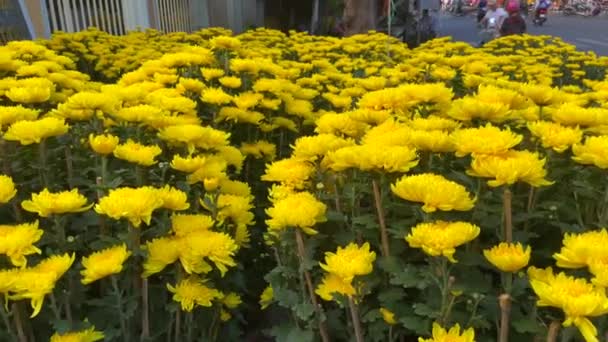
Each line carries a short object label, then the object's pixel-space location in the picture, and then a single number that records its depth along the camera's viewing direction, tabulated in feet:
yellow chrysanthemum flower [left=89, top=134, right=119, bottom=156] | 5.53
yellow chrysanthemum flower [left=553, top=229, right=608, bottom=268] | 3.60
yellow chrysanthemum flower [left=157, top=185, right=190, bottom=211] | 5.00
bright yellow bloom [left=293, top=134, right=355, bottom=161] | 5.39
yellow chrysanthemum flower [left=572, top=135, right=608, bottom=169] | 4.31
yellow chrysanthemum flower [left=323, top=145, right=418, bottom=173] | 4.43
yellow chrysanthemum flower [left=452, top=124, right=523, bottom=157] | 4.32
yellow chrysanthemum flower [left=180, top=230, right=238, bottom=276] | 4.88
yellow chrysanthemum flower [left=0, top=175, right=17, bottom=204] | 4.83
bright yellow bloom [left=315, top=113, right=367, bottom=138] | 6.12
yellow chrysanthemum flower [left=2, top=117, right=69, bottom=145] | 5.32
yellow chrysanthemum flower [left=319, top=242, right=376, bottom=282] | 4.25
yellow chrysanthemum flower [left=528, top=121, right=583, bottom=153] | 4.74
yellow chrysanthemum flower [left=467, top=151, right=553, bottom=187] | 4.08
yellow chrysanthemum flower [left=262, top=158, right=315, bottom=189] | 5.57
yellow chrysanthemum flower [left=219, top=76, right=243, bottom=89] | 8.58
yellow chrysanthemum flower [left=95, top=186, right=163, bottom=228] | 4.58
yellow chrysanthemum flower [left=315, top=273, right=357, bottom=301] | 4.47
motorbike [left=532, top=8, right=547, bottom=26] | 85.77
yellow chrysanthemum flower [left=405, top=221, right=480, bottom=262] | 3.83
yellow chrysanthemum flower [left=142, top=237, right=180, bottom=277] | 4.88
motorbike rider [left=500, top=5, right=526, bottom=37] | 33.99
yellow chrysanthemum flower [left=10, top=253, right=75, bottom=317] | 4.27
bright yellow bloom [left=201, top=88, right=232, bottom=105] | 7.75
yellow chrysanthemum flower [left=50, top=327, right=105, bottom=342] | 4.70
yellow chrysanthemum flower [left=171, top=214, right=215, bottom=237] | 5.17
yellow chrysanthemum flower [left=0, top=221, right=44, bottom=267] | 4.43
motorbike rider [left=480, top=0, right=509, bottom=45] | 44.98
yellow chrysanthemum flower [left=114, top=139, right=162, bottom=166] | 5.44
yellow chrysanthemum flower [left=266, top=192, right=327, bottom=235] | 4.59
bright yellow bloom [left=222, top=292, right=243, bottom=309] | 5.99
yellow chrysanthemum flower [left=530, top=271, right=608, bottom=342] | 3.26
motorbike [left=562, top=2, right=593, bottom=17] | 109.60
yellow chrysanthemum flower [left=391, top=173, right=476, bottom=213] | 4.08
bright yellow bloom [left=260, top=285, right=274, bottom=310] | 5.76
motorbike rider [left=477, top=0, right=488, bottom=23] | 91.27
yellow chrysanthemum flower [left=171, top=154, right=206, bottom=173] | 5.69
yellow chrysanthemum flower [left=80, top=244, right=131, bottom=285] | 4.67
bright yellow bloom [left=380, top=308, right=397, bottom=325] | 4.56
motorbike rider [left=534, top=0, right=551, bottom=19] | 85.87
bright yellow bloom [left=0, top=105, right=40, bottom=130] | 5.62
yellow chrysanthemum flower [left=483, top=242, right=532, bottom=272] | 3.86
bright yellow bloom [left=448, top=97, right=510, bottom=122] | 5.24
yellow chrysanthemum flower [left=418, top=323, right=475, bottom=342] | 3.82
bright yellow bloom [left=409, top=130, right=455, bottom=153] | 4.83
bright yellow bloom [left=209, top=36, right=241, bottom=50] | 10.27
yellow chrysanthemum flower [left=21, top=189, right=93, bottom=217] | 4.76
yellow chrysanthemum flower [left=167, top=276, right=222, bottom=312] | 5.11
